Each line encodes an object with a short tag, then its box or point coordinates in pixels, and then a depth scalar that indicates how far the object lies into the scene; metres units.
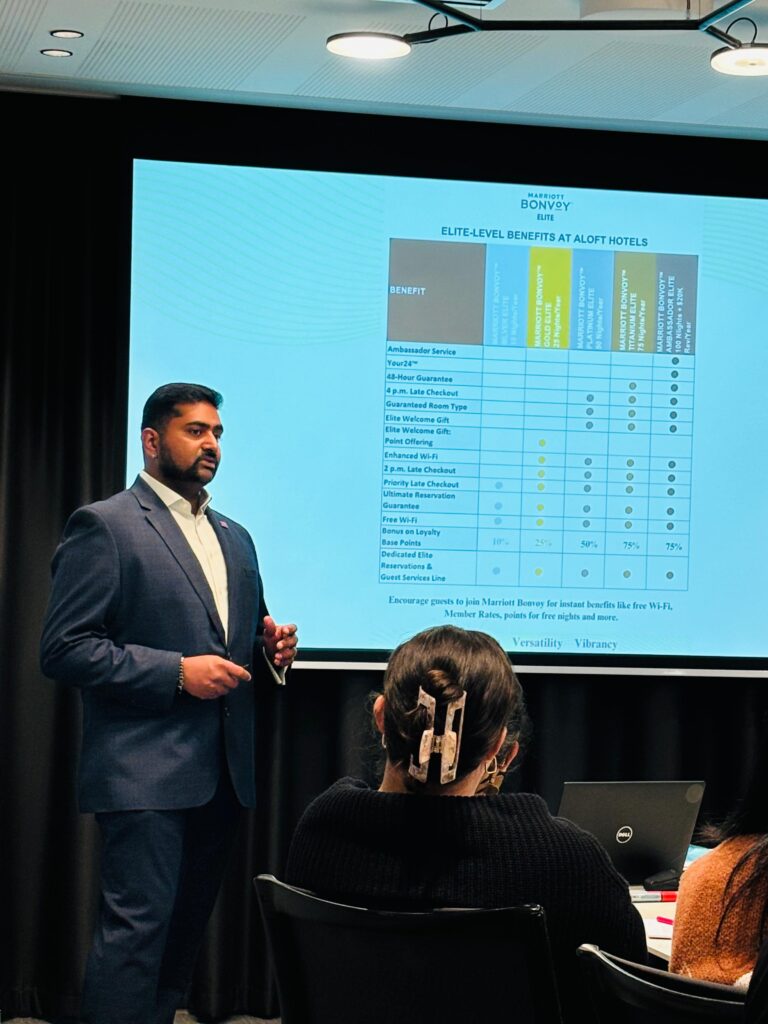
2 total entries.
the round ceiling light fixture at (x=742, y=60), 3.61
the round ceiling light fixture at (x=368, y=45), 3.67
